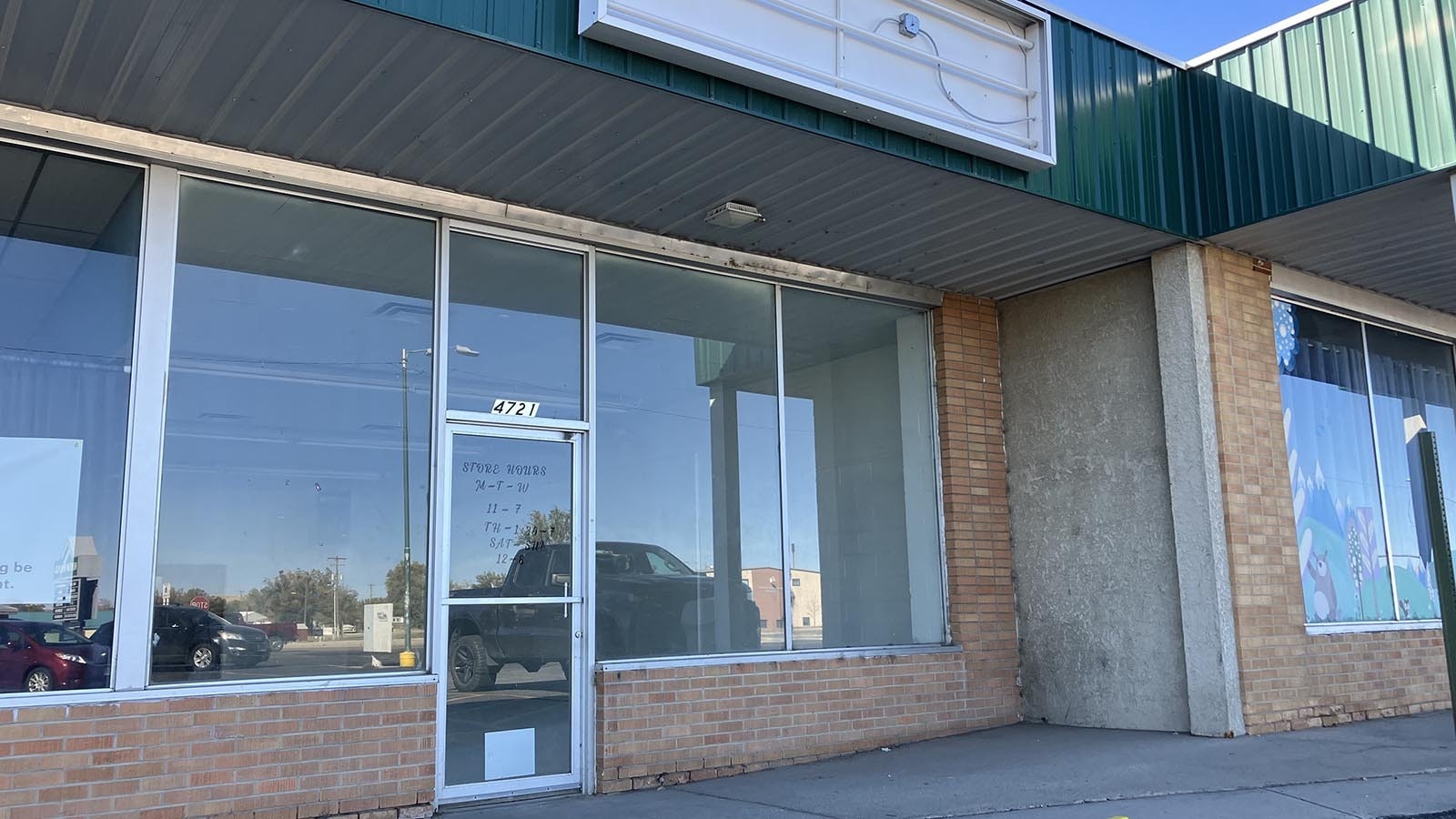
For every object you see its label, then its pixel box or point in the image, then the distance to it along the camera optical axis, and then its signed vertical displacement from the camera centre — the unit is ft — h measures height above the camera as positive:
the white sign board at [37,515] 20.01 +1.74
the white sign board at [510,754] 24.47 -3.12
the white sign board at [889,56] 20.54 +10.45
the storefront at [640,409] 20.54 +4.53
